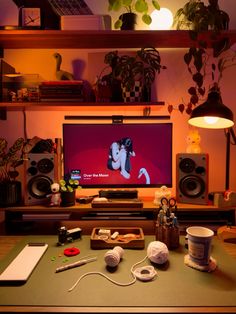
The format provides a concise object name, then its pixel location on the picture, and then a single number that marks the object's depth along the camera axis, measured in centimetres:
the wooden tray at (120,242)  119
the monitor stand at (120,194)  161
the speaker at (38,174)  157
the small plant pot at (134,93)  159
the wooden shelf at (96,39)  151
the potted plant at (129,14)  154
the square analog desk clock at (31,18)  155
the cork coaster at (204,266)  100
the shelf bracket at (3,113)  179
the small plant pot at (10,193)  153
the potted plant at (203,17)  146
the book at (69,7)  153
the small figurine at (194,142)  170
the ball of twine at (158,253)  103
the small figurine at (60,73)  172
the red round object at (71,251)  114
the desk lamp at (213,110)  128
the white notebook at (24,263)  93
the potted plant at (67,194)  152
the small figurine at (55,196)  154
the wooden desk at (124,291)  77
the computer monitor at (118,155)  170
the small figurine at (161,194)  154
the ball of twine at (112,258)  101
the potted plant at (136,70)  158
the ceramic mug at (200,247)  101
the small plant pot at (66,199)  152
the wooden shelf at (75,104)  157
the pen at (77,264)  100
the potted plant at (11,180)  153
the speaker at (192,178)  157
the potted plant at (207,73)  175
